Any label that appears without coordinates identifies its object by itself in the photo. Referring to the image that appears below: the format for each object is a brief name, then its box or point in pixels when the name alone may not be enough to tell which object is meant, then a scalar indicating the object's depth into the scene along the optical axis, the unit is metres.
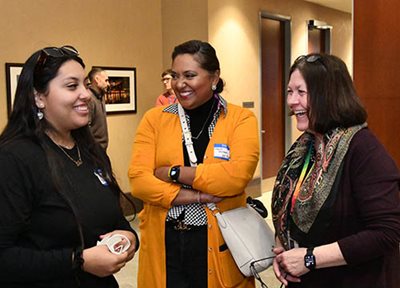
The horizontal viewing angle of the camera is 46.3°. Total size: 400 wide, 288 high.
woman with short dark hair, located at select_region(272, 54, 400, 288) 1.51
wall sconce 8.40
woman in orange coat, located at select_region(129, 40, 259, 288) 2.08
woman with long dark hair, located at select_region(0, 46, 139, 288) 1.41
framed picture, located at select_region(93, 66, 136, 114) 5.79
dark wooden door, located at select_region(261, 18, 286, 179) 7.46
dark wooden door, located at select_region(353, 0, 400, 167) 3.41
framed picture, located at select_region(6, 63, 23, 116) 4.70
